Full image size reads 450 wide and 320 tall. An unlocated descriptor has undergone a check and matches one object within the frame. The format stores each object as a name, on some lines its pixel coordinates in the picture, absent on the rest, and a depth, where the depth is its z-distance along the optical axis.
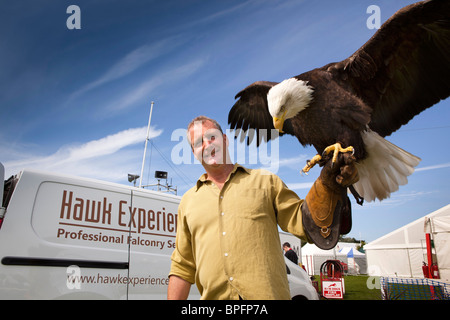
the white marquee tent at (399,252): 17.09
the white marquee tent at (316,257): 25.00
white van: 2.46
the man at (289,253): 6.78
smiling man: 1.19
